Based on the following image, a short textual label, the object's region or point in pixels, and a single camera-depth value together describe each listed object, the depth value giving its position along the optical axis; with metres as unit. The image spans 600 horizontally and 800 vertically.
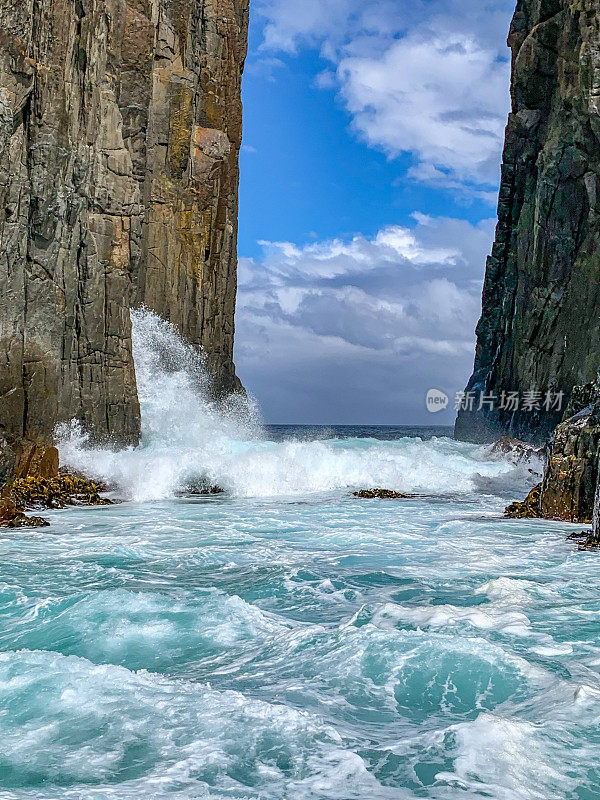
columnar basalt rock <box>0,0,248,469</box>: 15.49
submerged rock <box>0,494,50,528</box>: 12.66
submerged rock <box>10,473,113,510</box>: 15.16
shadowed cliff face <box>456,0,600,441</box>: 37.03
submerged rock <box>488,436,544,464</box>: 28.79
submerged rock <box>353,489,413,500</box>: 18.03
